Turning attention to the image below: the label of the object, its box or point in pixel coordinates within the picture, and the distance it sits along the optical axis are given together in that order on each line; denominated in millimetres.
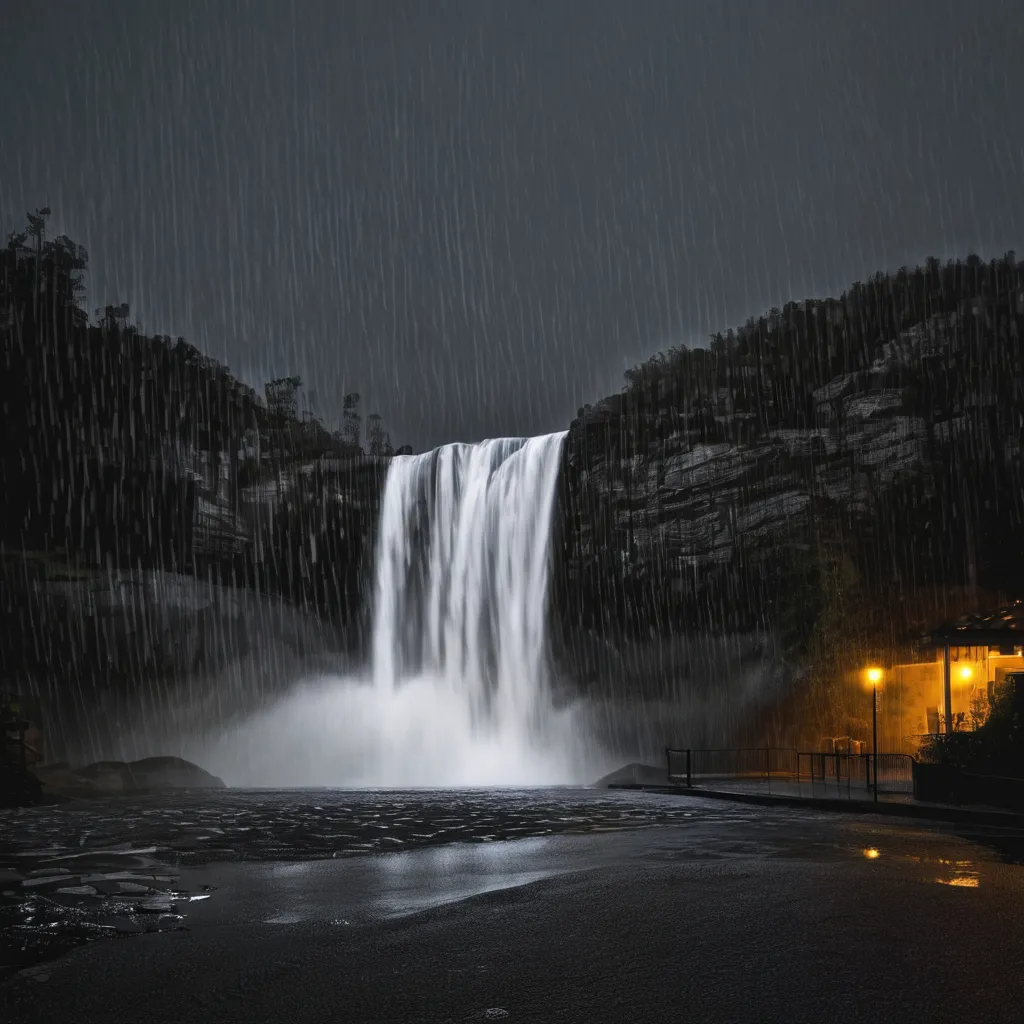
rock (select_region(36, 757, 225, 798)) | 30328
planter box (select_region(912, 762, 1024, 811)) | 18641
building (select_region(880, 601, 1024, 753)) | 30677
